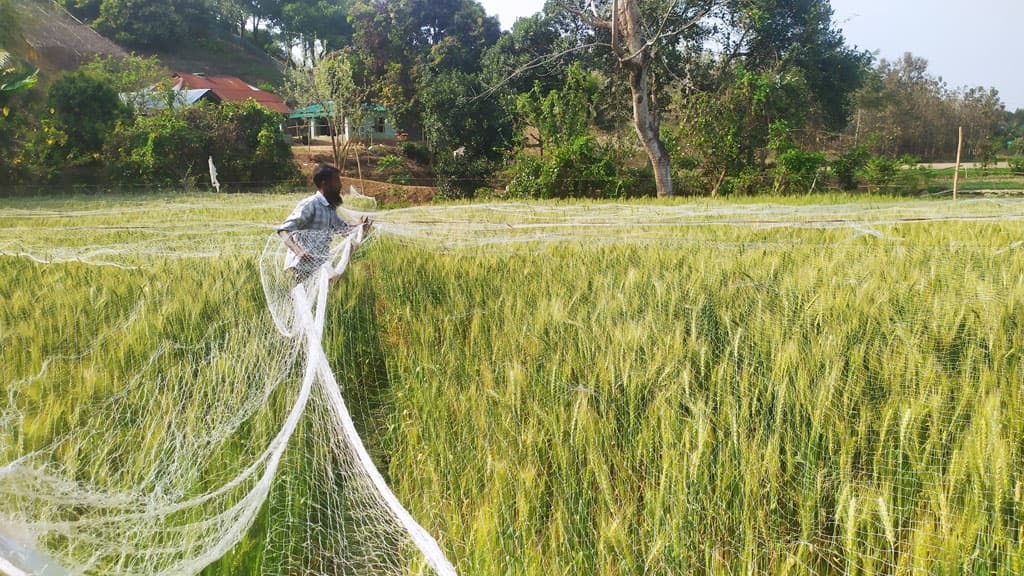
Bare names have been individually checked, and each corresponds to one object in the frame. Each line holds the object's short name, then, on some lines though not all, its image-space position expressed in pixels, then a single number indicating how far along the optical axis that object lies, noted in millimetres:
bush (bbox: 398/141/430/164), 25242
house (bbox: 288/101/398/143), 25150
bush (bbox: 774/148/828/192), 13086
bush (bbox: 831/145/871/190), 14523
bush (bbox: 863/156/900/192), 14258
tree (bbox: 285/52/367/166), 22578
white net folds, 1393
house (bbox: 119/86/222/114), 21922
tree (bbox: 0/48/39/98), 17188
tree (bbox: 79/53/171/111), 22469
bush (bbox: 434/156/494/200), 17591
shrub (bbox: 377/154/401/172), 22828
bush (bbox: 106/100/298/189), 18234
